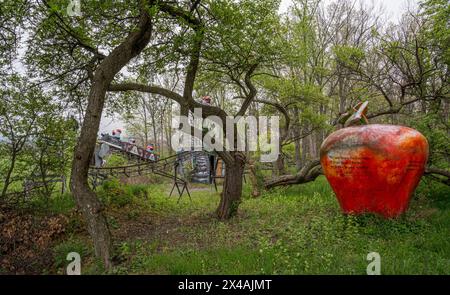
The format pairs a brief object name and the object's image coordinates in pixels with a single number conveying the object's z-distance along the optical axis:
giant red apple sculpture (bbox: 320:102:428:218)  5.69
